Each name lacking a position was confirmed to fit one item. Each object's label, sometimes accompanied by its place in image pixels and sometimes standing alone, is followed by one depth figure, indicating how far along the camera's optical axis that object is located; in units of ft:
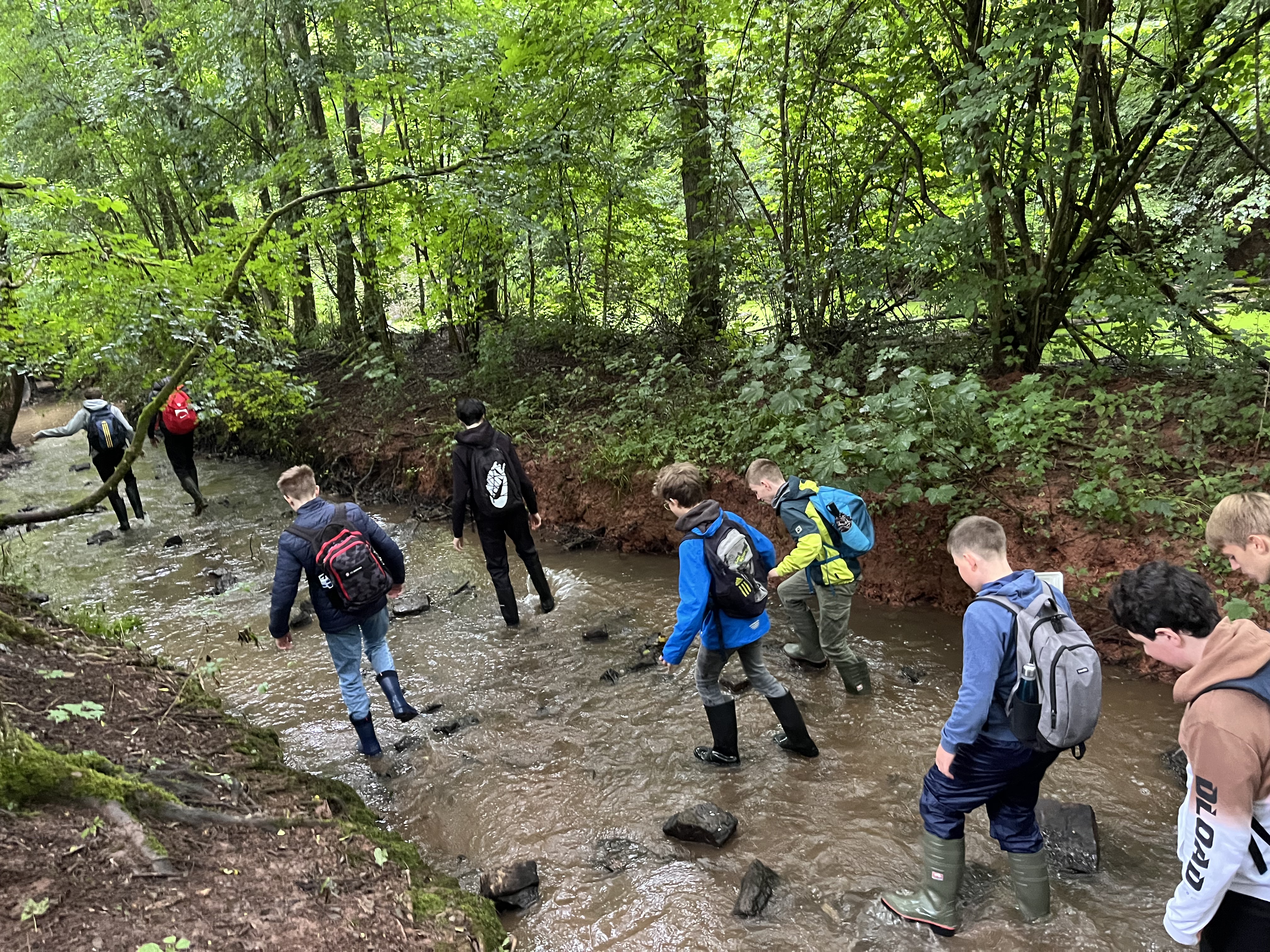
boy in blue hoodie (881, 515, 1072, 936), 8.90
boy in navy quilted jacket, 14.97
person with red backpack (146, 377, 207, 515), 32.81
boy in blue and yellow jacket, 15.08
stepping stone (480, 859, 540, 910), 11.43
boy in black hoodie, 21.07
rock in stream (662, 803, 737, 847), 12.55
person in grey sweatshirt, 30.19
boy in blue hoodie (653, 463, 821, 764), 12.89
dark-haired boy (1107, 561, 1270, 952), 5.92
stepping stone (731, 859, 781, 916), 11.00
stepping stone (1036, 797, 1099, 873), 11.41
